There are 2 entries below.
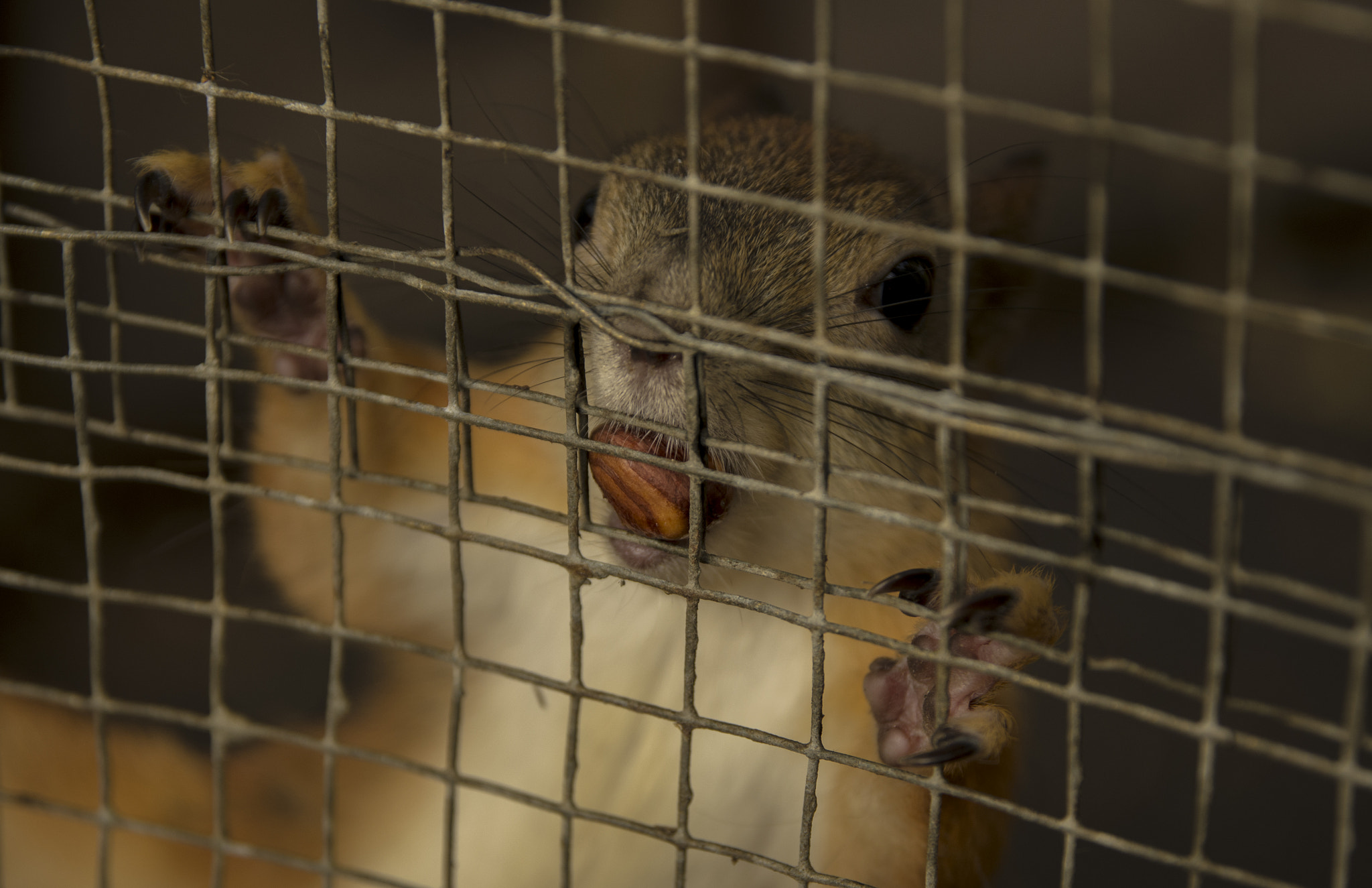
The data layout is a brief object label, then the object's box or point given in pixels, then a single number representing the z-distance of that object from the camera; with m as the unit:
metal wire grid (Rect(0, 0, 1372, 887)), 0.50
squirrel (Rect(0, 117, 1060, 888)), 0.55
